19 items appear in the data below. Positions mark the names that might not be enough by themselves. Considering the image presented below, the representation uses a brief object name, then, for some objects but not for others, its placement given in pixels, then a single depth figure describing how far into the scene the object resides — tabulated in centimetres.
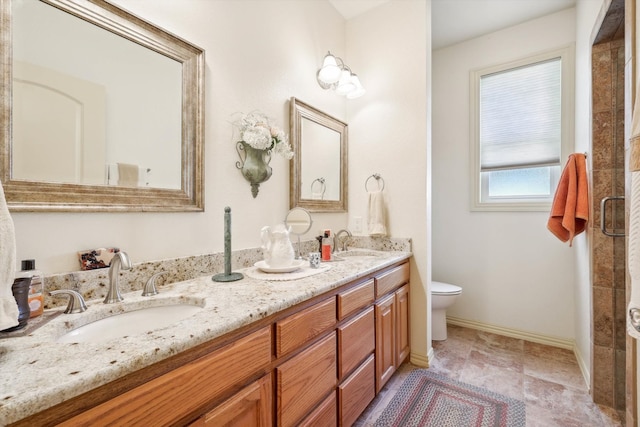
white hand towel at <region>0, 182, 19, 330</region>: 57
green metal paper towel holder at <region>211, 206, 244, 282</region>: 126
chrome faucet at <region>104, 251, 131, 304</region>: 93
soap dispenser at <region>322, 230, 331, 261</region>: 176
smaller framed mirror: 188
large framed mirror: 86
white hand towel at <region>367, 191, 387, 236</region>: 212
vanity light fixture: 199
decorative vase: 151
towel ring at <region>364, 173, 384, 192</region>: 223
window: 235
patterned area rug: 148
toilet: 228
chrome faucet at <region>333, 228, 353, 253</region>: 212
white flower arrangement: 145
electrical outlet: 234
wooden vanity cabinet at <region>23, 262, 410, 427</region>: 60
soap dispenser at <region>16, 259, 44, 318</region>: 79
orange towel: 182
